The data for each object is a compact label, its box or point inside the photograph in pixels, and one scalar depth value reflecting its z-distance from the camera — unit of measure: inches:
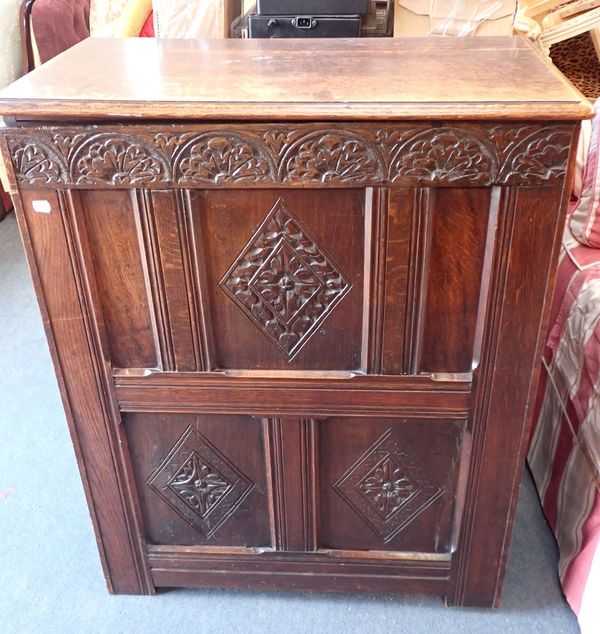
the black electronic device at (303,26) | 61.3
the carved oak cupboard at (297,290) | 35.8
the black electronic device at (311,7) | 60.7
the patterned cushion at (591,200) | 55.7
